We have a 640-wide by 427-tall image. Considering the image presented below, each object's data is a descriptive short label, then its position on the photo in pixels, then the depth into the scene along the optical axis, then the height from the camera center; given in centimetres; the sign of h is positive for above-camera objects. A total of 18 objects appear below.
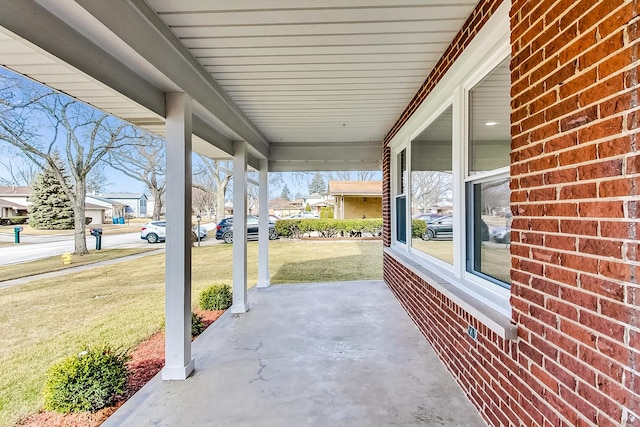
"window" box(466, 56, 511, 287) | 230 +28
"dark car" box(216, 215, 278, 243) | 1560 -62
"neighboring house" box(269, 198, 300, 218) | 3975 +119
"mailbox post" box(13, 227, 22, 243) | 992 -45
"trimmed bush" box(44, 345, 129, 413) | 242 -127
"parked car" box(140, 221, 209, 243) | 1544 -67
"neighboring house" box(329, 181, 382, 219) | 1923 +99
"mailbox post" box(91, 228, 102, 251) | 1253 -68
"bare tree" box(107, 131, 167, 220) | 1269 +249
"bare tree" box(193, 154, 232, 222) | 2076 +256
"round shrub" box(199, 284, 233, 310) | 509 -130
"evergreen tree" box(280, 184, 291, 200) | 4690 +338
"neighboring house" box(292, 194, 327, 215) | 3944 +216
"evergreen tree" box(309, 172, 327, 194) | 5434 +520
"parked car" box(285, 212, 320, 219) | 2812 +14
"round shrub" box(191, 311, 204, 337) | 406 -138
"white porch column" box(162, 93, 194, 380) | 290 -25
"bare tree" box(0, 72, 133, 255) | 669 +242
